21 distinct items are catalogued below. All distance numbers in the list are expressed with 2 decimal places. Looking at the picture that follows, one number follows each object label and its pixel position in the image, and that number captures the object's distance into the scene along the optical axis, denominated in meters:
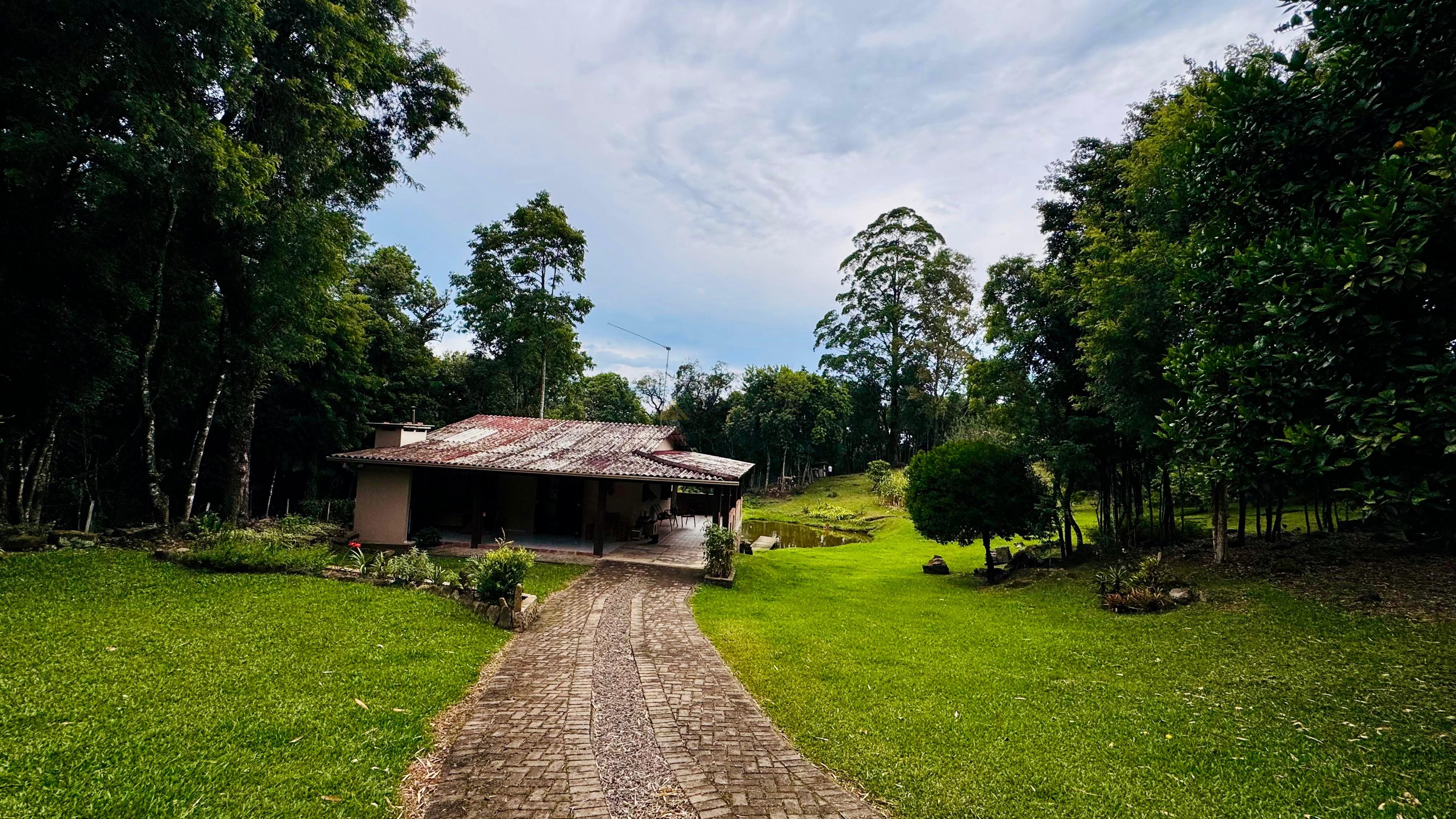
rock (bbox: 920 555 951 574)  15.70
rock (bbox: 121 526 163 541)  11.79
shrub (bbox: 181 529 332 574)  9.65
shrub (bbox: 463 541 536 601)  8.48
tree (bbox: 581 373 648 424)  45.09
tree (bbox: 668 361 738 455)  45.12
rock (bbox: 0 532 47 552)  9.85
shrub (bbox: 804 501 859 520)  29.53
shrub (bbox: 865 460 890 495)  35.41
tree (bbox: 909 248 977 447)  37.09
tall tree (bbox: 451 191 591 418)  26.45
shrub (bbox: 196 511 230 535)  11.42
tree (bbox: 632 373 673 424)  51.78
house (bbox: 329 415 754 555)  13.68
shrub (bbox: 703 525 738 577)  12.35
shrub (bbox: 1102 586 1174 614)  9.52
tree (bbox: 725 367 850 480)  38.19
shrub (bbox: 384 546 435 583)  9.63
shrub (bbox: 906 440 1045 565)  13.49
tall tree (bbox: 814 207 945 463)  38.09
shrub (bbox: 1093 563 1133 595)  10.30
